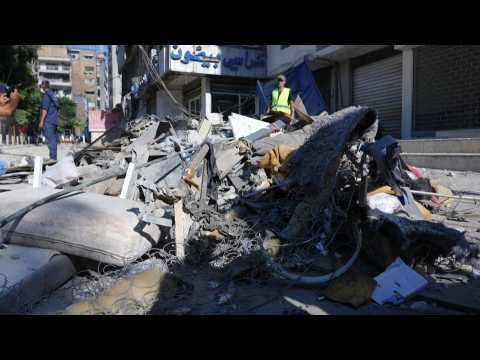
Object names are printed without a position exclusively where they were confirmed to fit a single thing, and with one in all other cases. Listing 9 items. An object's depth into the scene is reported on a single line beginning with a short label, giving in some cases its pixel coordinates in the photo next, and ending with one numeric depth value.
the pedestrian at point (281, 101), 7.69
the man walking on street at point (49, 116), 7.96
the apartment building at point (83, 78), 73.25
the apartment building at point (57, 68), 71.81
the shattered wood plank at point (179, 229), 3.25
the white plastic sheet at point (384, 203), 3.68
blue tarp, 10.77
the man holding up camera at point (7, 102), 6.56
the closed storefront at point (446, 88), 7.91
